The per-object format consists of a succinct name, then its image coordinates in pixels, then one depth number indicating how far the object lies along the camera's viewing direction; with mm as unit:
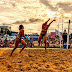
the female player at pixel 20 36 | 7133
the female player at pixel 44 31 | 8172
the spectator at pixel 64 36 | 11273
